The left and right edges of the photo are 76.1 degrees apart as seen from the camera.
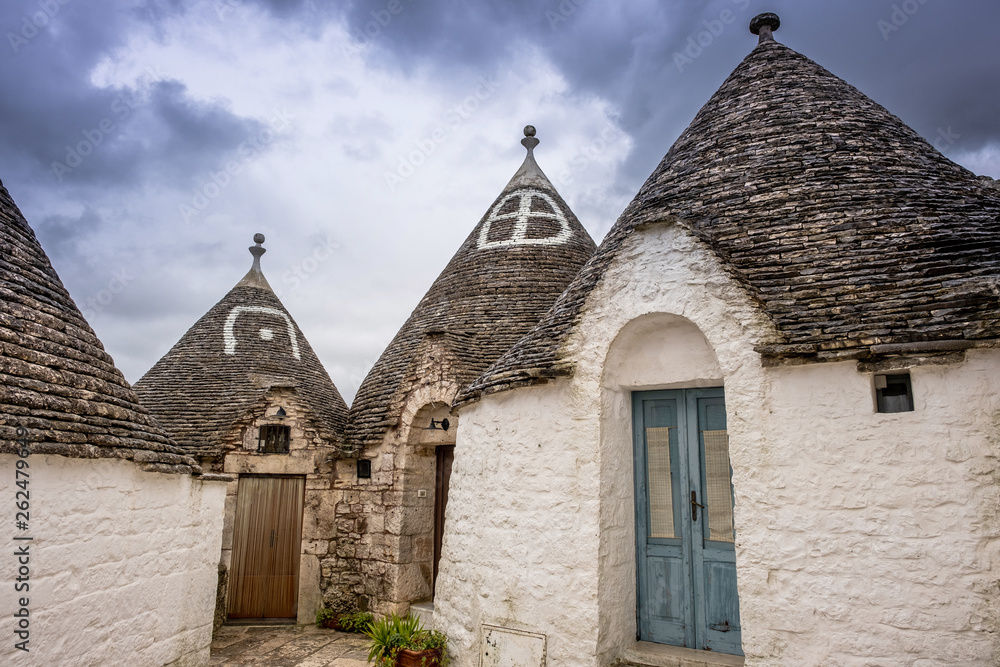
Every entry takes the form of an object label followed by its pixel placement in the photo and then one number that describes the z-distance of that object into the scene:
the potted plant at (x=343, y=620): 8.66
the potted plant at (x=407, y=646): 5.64
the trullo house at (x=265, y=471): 9.16
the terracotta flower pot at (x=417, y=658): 5.59
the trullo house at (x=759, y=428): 3.90
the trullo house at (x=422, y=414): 8.77
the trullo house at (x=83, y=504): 4.18
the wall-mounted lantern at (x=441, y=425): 9.06
